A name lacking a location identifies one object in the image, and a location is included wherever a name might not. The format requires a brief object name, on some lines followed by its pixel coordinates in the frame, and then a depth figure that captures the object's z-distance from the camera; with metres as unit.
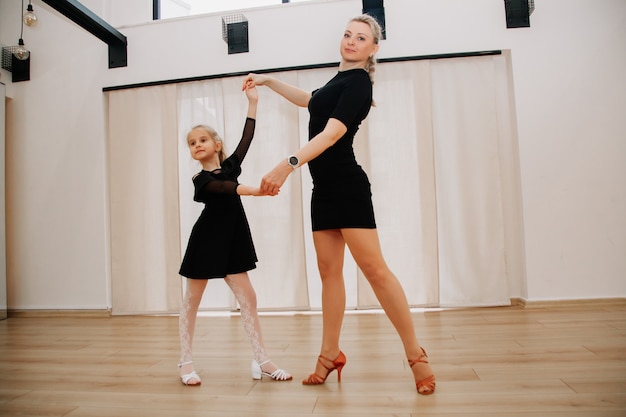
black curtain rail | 3.71
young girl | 1.95
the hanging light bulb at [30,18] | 3.29
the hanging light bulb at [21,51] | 3.67
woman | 1.66
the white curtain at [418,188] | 3.66
